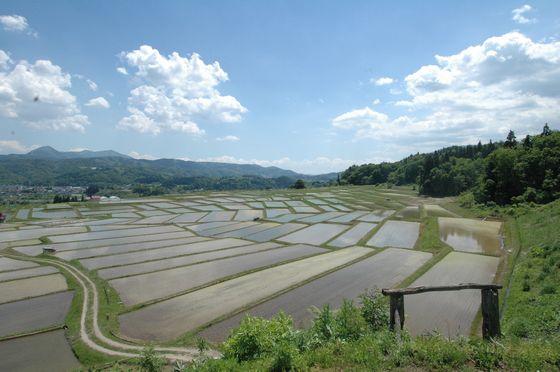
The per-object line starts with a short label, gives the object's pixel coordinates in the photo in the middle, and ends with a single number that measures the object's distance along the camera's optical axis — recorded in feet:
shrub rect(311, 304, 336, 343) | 29.07
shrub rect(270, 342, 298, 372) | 22.71
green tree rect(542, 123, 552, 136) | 254.96
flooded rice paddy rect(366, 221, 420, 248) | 104.16
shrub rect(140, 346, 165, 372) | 30.40
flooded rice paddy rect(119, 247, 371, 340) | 48.34
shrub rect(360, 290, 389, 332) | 32.31
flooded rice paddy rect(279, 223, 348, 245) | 115.55
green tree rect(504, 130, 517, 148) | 247.50
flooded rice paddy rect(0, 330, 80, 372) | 38.96
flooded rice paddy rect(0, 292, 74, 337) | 49.57
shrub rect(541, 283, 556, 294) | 46.04
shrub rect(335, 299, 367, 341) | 29.35
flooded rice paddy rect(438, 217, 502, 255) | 93.04
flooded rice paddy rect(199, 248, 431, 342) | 50.02
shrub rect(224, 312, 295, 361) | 27.73
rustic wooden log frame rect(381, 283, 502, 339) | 26.18
